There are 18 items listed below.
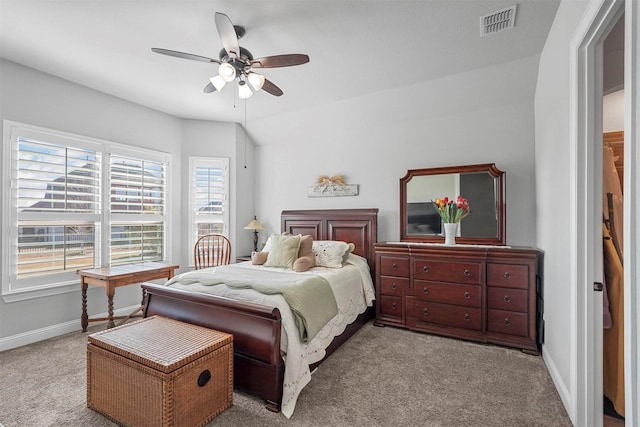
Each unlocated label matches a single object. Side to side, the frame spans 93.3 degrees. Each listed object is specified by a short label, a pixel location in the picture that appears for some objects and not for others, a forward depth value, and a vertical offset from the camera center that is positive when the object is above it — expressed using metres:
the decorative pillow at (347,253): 3.52 -0.45
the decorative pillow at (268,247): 3.71 -0.40
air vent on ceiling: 2.21 +1.48
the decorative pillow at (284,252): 3.37 -0.42
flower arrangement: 3.38 +0.07
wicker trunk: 1.64 -0.94
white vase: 3.39 -0.19
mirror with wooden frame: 3.38 +0.17
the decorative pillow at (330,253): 3.41 -0.44
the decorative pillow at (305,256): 3.17 -0.46
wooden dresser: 2.82 -0.78
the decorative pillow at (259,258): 3.57 -0.52
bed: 1.96 -0.83
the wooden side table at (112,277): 3.11 -0.67
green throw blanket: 2.15 -0.58
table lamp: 4.68 -0.19
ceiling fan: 2.10 +1.16
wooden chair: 4.48 -0.54
